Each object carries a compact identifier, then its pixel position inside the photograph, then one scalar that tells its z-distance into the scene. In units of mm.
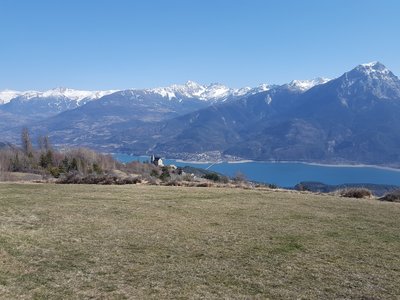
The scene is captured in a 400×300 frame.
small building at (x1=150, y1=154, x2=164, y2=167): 173375
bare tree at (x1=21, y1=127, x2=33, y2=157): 133838
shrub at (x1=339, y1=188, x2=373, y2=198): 28489
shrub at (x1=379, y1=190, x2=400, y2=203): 26891
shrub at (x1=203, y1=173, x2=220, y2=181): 59750
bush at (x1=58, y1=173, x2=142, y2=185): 32125
